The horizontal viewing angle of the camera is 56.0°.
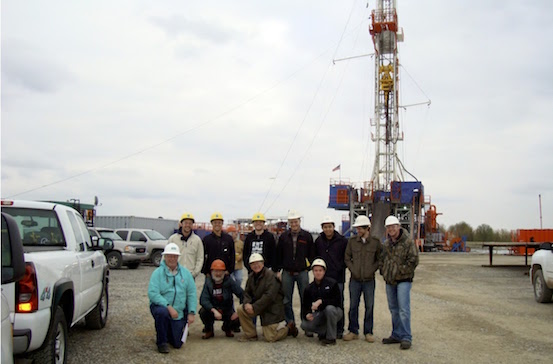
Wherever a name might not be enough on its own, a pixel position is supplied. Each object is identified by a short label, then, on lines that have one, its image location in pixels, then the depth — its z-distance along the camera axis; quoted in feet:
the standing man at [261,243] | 26.91
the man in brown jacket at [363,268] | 25.23
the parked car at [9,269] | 11.43
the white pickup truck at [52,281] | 14.52
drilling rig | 131.75
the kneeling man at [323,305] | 24.11
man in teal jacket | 22.20
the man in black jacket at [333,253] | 25.88
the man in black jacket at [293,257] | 26.35
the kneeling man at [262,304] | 24.44
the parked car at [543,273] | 38.42
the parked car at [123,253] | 65.41
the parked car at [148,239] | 70.85
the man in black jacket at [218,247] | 26.63
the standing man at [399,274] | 23.91
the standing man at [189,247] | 26.02
